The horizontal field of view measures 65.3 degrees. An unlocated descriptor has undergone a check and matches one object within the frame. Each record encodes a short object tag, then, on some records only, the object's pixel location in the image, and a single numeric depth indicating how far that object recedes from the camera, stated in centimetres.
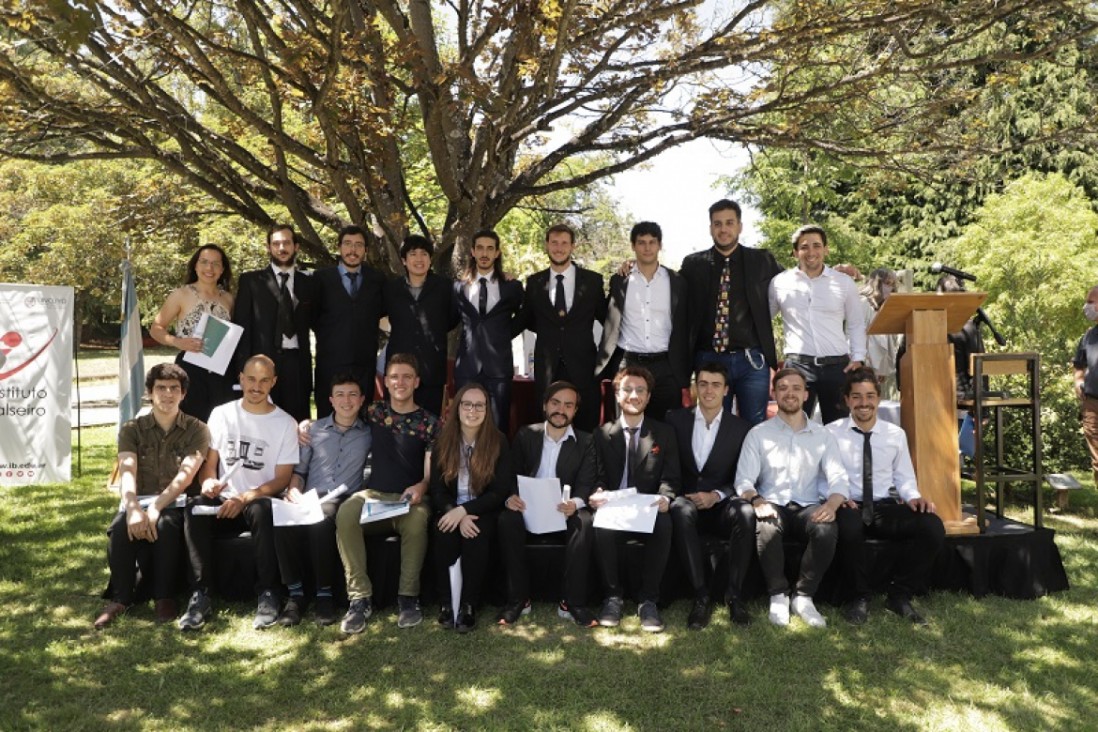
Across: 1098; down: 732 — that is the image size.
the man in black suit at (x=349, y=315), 560
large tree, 592
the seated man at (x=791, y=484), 459
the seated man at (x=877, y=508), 461
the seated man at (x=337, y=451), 496
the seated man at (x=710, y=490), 460
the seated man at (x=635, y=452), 487
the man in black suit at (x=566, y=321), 548
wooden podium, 500
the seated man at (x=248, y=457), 474
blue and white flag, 799
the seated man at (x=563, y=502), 459
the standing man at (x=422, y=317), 559
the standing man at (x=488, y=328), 552
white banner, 753
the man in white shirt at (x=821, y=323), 539
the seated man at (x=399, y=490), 457
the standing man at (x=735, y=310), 541
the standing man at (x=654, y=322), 541
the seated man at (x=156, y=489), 458
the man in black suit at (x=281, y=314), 556
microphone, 544
